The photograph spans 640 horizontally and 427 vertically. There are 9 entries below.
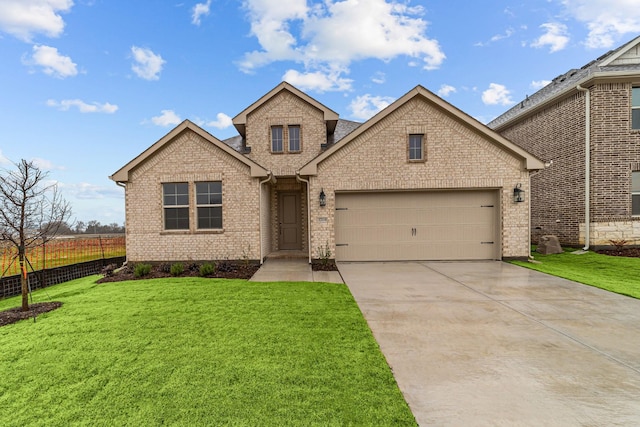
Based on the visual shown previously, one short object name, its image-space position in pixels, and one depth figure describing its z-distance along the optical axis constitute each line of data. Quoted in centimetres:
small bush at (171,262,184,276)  856
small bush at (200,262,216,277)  851
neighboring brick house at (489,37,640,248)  1086
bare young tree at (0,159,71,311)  541
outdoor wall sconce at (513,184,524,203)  959
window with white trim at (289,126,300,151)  1238
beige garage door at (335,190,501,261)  1002
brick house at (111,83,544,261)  972
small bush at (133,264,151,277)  860
